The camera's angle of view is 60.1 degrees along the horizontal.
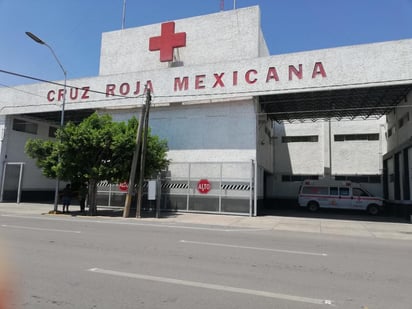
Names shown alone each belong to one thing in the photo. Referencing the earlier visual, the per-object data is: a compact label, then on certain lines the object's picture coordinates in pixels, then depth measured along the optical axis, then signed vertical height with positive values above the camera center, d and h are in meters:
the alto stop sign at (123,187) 23.20 +0.14
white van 24.80 +0.01
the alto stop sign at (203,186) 21.70 +0.36
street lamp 18.12 +7.56
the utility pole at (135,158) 18.52 +1.62
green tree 17.94 +1.84
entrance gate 20.86 +0.24
